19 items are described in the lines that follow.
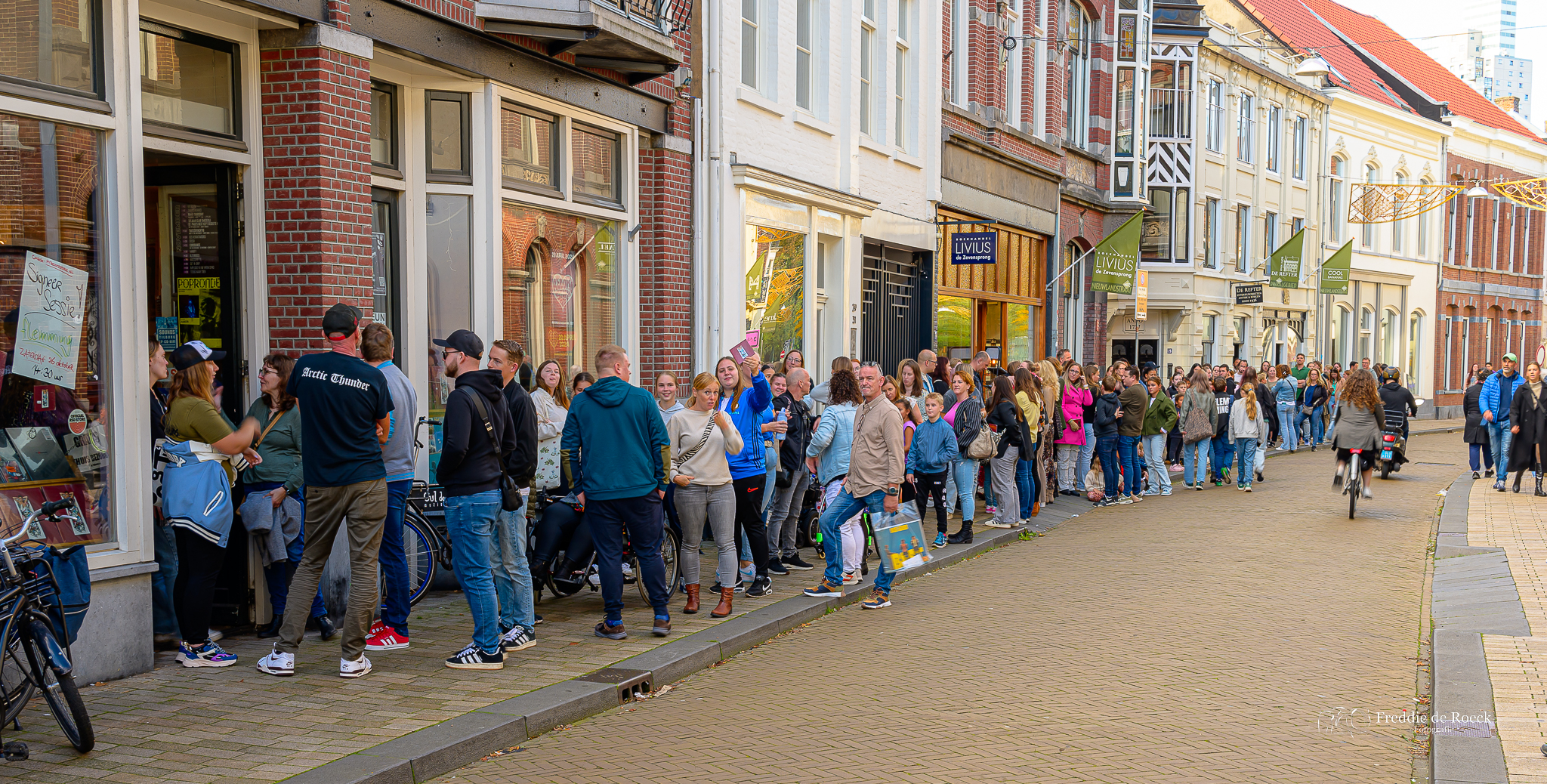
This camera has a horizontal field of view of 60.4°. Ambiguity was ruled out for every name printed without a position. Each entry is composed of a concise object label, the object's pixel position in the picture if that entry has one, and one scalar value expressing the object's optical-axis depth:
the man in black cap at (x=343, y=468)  6.91
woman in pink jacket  16.30
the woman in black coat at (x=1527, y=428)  17.45
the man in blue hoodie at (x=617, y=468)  8.02
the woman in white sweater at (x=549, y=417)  9.58
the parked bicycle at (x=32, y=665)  5.50
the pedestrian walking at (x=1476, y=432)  20.23
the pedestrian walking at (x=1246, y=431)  18.86
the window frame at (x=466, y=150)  10.72
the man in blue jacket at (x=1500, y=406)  19.00
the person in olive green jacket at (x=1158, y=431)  17.41
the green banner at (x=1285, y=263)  32.06
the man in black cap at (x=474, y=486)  7.19
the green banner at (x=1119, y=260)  23.73
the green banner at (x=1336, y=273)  34.66
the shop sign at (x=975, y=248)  20.36
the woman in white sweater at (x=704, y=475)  8.88
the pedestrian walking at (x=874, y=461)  9.45
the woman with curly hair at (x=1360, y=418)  15.48
